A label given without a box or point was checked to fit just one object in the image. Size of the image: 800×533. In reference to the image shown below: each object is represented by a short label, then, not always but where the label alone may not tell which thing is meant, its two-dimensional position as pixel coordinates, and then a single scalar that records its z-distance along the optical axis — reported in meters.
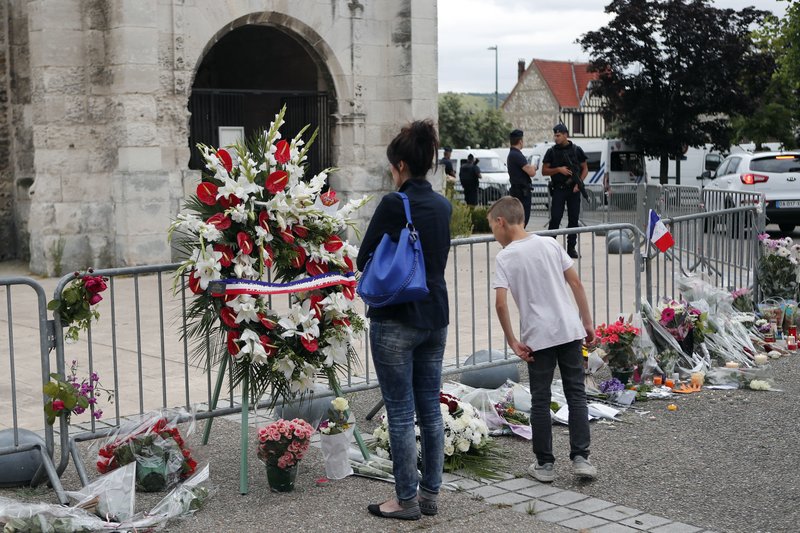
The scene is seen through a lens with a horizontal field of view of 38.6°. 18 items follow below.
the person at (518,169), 15.54
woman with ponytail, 5.33
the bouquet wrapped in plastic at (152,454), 5.93
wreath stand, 5.91
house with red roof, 76.25
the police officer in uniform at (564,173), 15.52
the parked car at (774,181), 20.80
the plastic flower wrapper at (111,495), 5.45
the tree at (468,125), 72.88
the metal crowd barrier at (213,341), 6.68
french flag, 9.02
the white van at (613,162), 35.34
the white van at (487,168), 32.72
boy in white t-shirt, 6.12
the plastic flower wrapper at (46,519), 5.14
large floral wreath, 5.91
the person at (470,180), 27.86
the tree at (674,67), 32.12
